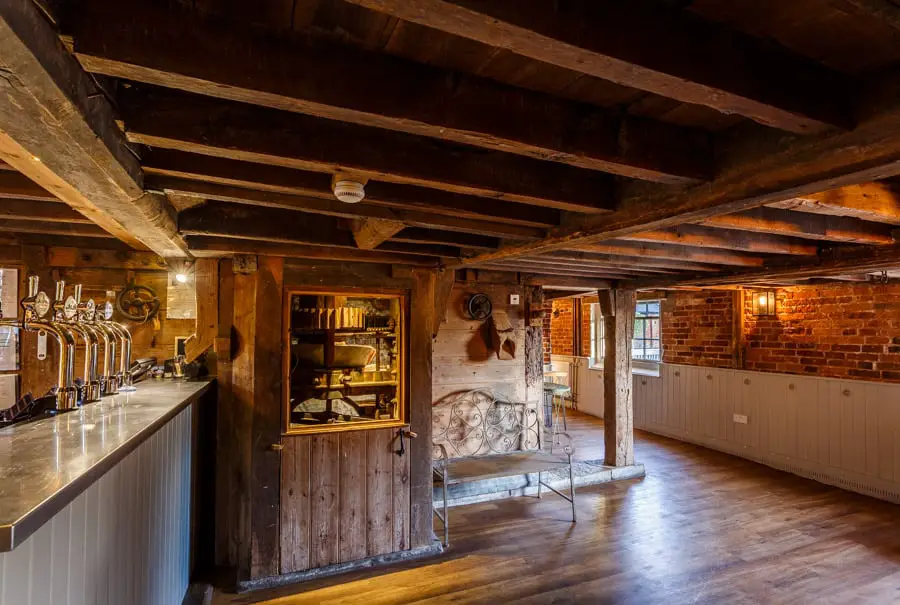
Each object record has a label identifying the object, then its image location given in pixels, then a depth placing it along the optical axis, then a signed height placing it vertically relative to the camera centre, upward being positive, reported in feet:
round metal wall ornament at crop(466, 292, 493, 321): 15.55 +0.41
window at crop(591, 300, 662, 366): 23.62 -0.67
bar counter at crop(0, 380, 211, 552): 2.84 -1.05
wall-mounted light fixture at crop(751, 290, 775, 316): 17.97 +0.60
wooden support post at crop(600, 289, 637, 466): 16.02 -1.92
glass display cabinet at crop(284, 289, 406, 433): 11.04 -0.94
